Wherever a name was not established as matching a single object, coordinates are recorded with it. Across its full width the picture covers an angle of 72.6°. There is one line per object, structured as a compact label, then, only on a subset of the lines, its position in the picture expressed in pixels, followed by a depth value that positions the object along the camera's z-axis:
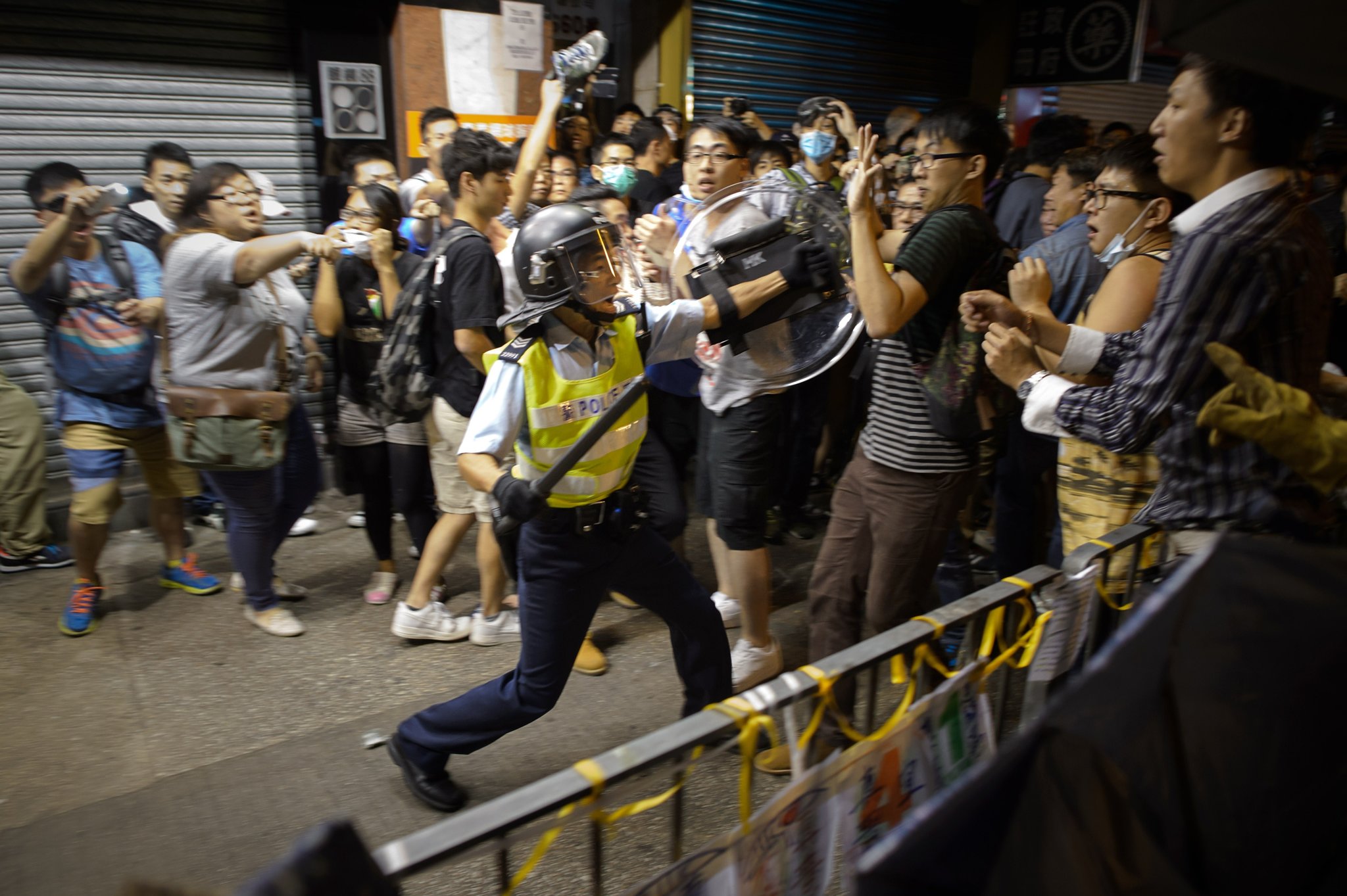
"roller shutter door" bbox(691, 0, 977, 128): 8.37
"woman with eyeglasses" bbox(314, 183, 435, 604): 4.29
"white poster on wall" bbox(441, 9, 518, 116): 6.22
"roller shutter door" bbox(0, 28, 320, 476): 5.07
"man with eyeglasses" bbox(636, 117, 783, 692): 3.64
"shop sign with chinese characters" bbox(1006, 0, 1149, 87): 8.59
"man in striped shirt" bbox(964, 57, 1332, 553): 2.01
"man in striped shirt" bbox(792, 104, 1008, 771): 2.87
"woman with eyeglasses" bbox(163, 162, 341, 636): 3.75
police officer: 2.54
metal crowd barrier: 1.24
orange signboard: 6.15
